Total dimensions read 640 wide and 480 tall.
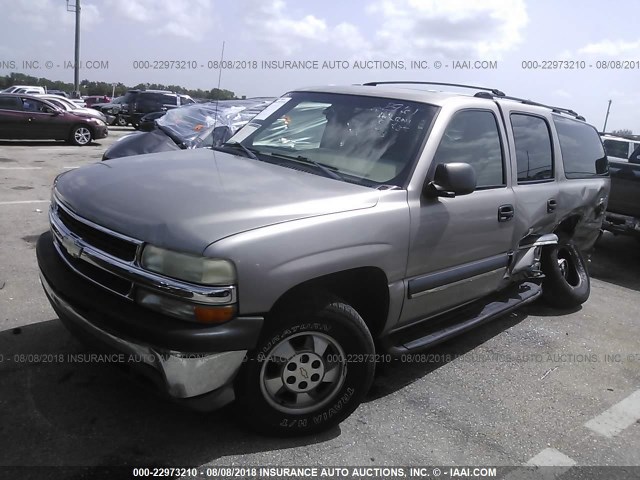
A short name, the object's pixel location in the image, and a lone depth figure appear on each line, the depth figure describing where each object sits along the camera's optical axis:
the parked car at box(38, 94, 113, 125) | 16.75
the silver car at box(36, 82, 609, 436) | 2.47
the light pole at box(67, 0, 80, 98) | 26.85
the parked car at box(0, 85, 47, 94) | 25.83
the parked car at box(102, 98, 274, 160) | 7.57
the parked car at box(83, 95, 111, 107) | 35.33
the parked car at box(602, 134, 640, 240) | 7.39
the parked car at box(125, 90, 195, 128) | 24.52
